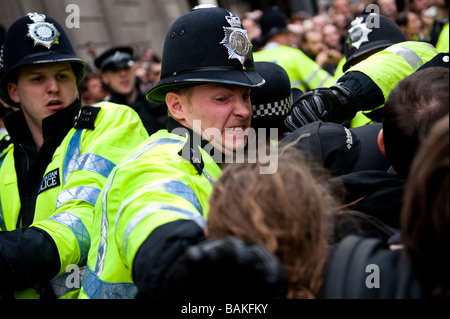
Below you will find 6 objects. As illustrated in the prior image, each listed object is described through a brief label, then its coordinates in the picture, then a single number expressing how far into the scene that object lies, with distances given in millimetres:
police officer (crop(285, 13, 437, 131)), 2104
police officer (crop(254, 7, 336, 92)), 4746
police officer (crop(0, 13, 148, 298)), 2113
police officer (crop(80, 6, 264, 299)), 1395
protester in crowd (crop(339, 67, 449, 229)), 1428
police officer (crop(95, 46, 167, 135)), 5762
